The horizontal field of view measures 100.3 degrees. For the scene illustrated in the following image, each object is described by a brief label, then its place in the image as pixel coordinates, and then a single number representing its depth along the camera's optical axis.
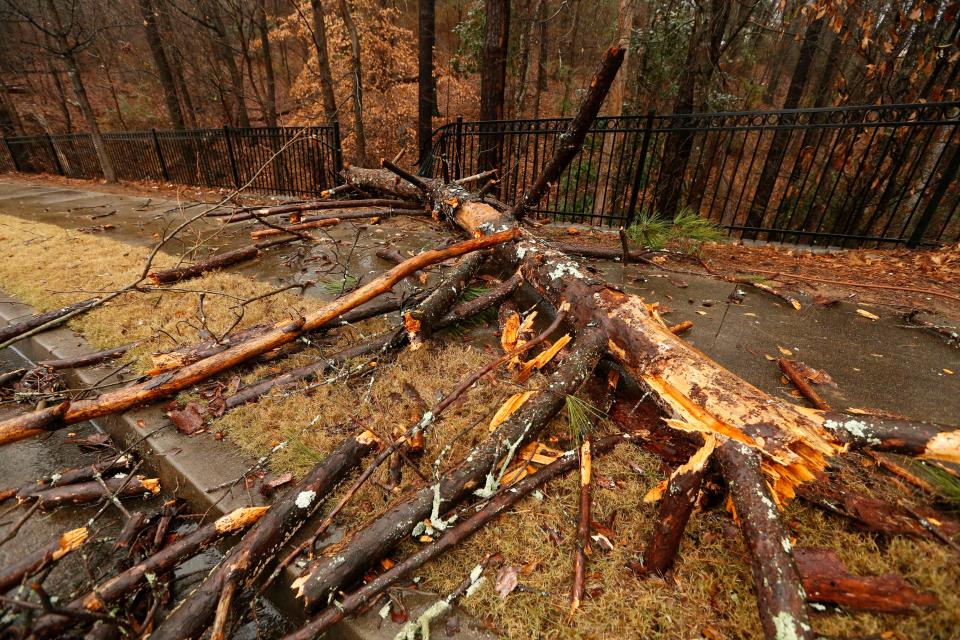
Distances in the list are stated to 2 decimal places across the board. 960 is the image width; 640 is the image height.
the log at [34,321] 2.98
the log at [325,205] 4.65
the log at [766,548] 1.13
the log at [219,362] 2.00
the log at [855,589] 1.22
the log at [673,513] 1.40
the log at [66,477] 1.93
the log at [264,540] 1.32
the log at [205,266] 3.65
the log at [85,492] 1.87
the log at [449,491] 1.39
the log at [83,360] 2.70
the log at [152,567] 1.30
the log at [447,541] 1.31
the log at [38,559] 1.44
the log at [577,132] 2.72
